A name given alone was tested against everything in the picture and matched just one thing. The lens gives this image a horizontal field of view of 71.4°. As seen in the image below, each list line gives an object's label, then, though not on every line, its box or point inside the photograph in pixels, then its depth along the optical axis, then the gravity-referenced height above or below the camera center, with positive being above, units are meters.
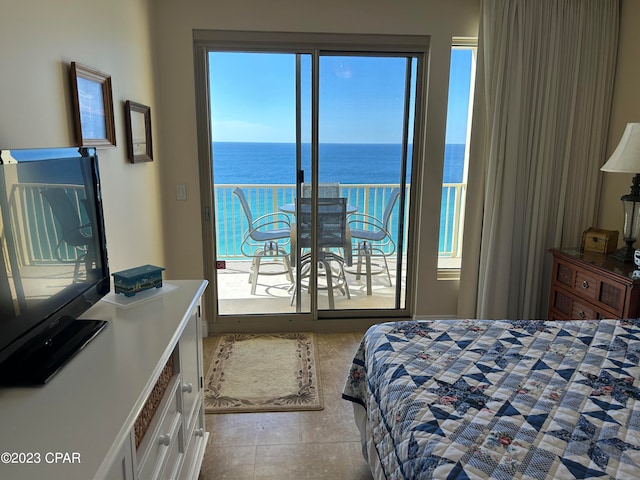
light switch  3.23 -0.18
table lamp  2.50 -0.02
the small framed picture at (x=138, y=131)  2.44 +0.20
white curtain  3.02 +0.20
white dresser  0.87 -0.55
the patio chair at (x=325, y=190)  3.39 -0.17
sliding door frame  3.10 +0.32
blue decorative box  1.72 -0.44
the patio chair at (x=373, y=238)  3.56 -0.57
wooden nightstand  2.36 -0.69
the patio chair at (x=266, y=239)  3.51 -0.57
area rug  2.56 -1.32
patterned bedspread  1.15 -0.73
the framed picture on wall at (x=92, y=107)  1.80 +0.26
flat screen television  1.06 -0.26
